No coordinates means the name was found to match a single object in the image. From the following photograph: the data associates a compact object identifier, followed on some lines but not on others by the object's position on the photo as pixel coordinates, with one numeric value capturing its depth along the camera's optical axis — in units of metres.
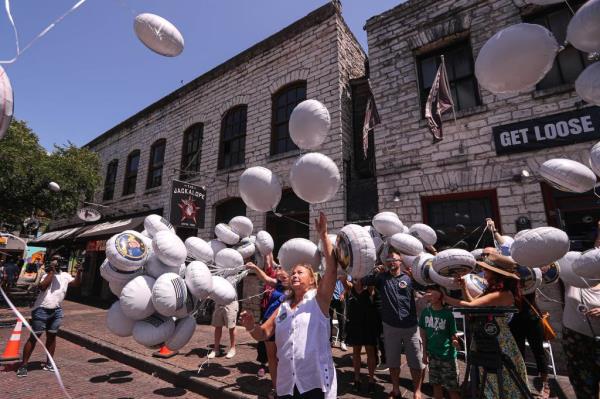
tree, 9.85
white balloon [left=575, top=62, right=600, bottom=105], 2.43
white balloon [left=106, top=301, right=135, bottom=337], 3.17
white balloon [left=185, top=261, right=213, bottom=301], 3.16
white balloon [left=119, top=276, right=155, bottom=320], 2.96
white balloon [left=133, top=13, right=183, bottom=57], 3.25
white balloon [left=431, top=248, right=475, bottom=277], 3.04
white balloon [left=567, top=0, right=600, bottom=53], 2.19
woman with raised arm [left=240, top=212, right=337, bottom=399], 2.14
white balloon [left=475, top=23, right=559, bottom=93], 2.55
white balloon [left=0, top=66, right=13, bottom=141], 2.06
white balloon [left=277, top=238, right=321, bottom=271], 3.24
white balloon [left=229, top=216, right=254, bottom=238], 5.13
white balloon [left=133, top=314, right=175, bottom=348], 3.02
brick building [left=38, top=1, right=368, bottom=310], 7.99
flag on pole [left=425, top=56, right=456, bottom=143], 5.63
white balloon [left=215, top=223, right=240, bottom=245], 4.96
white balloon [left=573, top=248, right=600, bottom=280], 2.70
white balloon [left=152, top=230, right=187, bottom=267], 3.23
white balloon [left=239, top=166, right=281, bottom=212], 3.46
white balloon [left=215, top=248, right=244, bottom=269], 4.22
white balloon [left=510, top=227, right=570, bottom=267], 2.86
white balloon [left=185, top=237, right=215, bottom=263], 3.93
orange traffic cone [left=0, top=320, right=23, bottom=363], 5.36
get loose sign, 4.98
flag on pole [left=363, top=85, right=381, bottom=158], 6.45
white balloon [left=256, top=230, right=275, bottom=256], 5.00
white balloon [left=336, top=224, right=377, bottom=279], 2.36
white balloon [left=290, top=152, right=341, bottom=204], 3.15
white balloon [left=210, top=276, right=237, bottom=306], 3.36
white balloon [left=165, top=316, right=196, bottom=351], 3.25
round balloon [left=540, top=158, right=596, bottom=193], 3.39
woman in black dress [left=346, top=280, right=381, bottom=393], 4.09
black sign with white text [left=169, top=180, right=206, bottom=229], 8.41
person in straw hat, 2.71
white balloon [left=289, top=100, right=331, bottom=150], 3.45
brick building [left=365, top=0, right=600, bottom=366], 5.17
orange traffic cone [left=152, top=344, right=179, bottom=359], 5.29
